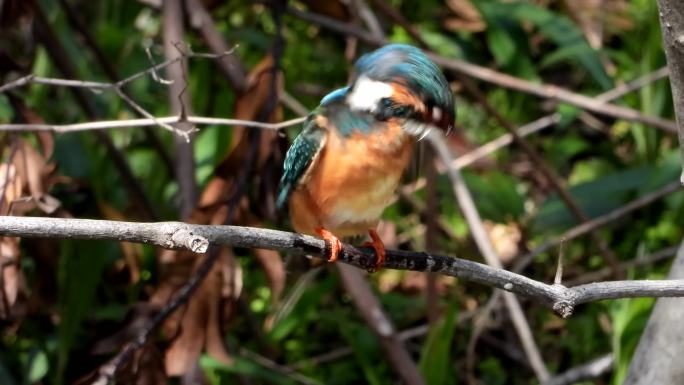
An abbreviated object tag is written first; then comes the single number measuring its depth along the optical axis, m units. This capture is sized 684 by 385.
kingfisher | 4.13
